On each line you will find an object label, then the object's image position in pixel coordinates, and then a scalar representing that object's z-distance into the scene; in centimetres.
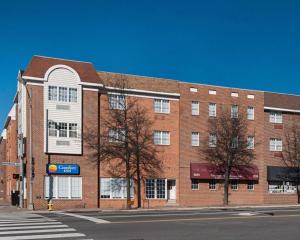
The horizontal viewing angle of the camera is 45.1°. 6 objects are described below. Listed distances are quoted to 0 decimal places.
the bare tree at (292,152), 3561
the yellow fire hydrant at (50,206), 2508
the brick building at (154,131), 2772
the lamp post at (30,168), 2651
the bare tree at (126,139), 2843
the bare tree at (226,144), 3230
